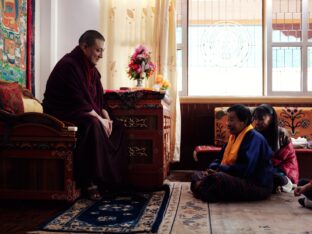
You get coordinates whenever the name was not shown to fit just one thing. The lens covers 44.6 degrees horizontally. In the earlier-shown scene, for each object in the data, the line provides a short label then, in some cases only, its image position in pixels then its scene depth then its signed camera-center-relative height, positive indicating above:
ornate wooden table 3.48 -0.13
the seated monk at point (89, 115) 2.82 +0.02
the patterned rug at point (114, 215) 2.03 -0.59
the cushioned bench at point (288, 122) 4.43 -0.04
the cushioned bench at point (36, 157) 2.66 -0.27
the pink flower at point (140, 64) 4.15 +0.60
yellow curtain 4.81 +1.06
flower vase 4.23 +0.40
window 5.04 +0.96
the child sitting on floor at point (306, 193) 2.47 -0.50
